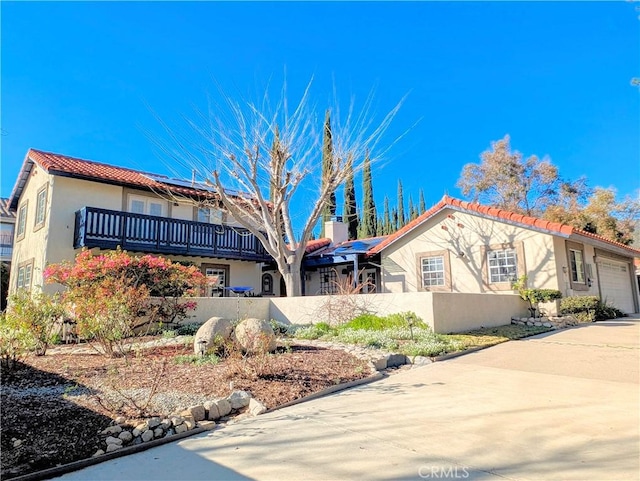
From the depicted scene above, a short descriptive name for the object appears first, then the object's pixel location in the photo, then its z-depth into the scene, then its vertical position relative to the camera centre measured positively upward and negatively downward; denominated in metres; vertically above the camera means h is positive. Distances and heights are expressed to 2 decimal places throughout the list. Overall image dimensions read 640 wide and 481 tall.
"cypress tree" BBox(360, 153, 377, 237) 31.23 +7.48
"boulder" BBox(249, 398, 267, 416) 4.70 -1.27
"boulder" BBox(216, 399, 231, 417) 4.68 -1.24
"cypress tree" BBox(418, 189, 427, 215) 46.51 +11.50
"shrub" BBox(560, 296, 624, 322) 13.59 -0.29
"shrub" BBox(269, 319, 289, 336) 11.42 -0.75
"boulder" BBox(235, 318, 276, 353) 6.88 -0.61
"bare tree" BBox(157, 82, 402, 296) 13.35 +5.33
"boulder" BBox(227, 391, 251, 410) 4.87 -1.20
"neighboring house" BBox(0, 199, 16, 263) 23.67 +4.64
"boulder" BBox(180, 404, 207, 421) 4.43 -1.23
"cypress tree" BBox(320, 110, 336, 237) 14.10 +5.54
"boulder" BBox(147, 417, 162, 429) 4.00 -1.21
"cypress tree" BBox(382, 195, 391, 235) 40.28 +8.62
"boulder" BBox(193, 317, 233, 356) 7.45 -0.62
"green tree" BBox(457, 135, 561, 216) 29.20 +8.94
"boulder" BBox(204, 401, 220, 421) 4.56 -1.25
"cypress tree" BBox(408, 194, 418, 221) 45.19 +10.47
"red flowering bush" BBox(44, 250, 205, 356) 6.64 +0.29
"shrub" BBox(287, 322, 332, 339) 10.46 -0.79
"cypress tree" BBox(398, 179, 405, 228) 44.24 +10.75
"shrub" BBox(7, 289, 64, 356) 7.15 -0.15
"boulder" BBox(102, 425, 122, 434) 3.88 -1.24
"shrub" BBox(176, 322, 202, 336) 10.83 -0.71
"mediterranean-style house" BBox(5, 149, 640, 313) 14.67 +2.45
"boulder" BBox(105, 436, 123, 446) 3.68 -1.28
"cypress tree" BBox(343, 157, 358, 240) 22.59 +5.68
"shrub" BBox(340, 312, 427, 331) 10.40 -0.56
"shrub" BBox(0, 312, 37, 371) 6.41 -0.56
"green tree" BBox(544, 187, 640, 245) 24.44 +5.60
